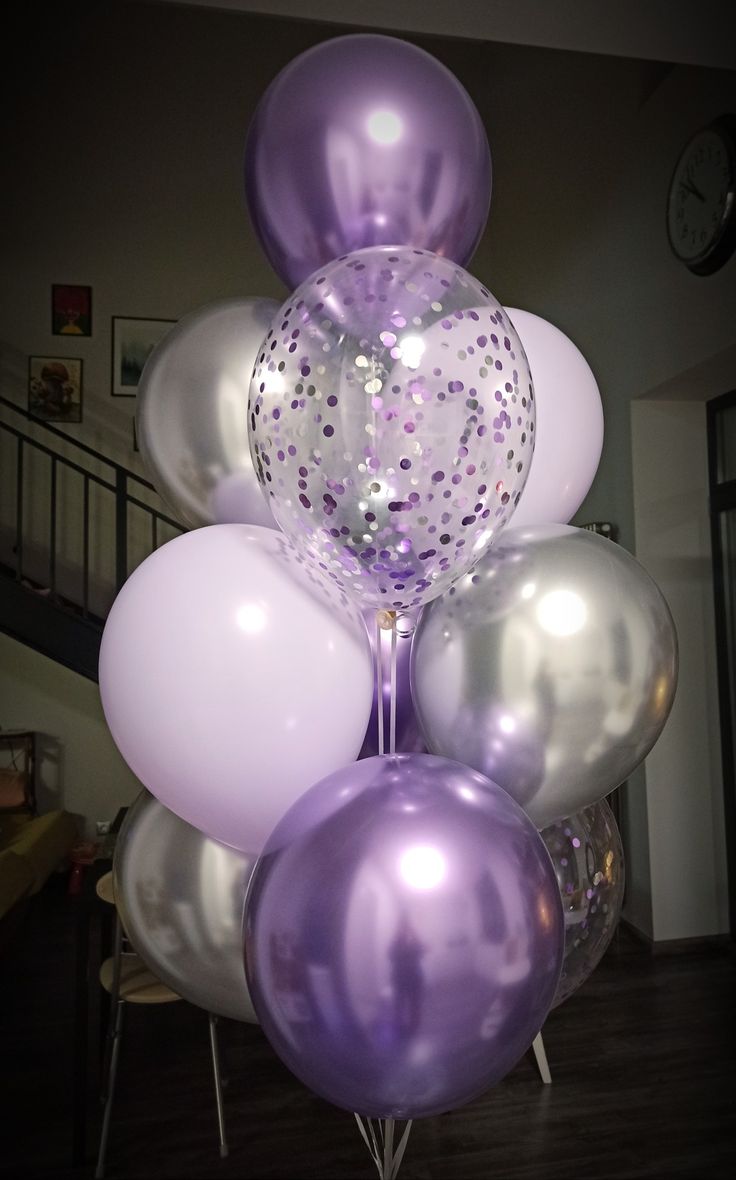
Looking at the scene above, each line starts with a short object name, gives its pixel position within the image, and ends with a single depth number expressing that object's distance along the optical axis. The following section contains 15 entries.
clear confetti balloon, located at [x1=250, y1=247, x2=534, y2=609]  0.74
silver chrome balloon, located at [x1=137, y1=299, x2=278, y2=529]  1.01
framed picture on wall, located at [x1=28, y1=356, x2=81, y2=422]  5.55
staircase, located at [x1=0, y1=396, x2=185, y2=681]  5.47
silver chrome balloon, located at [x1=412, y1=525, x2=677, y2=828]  0.86
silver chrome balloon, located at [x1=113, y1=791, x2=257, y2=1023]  0.99
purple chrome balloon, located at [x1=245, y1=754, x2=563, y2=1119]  0.70
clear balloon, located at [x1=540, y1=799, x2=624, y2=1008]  1.03
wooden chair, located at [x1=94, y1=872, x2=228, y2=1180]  2.14
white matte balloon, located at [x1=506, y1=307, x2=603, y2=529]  1.05
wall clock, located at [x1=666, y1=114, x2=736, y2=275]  2.88
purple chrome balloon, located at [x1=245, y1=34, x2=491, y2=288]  0.87
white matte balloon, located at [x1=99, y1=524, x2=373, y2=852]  0.81
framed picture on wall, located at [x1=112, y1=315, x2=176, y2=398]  5.62
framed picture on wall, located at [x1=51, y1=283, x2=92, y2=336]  5.56
